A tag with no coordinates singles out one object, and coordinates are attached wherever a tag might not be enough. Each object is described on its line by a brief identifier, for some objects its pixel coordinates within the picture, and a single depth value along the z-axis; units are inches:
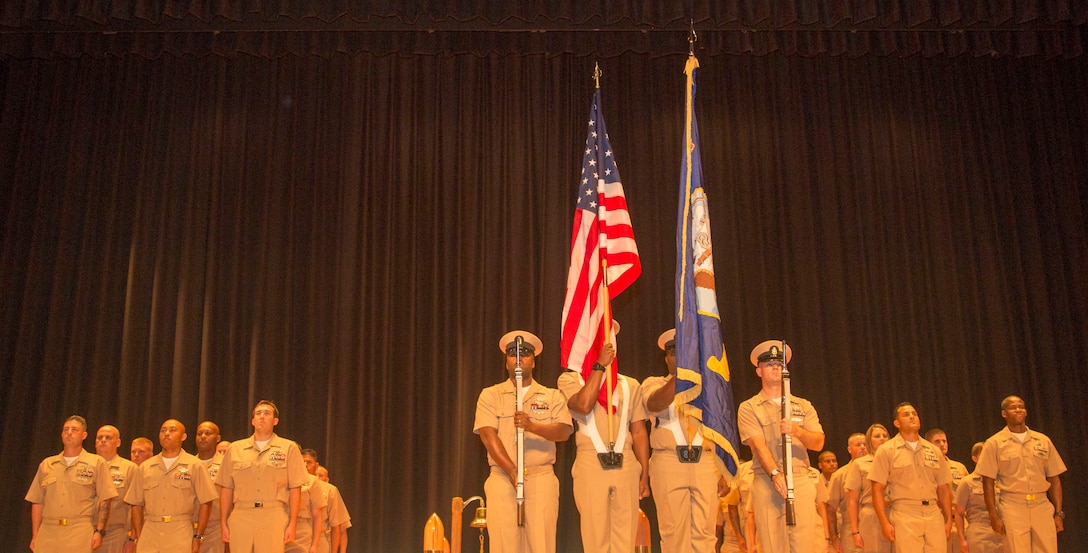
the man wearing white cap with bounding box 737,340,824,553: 216.5
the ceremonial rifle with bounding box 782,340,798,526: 210.4
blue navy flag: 226.7
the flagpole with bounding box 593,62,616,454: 228.2
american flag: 245.1
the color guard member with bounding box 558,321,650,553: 223.6
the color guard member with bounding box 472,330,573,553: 224.1
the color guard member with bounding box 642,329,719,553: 224.2
